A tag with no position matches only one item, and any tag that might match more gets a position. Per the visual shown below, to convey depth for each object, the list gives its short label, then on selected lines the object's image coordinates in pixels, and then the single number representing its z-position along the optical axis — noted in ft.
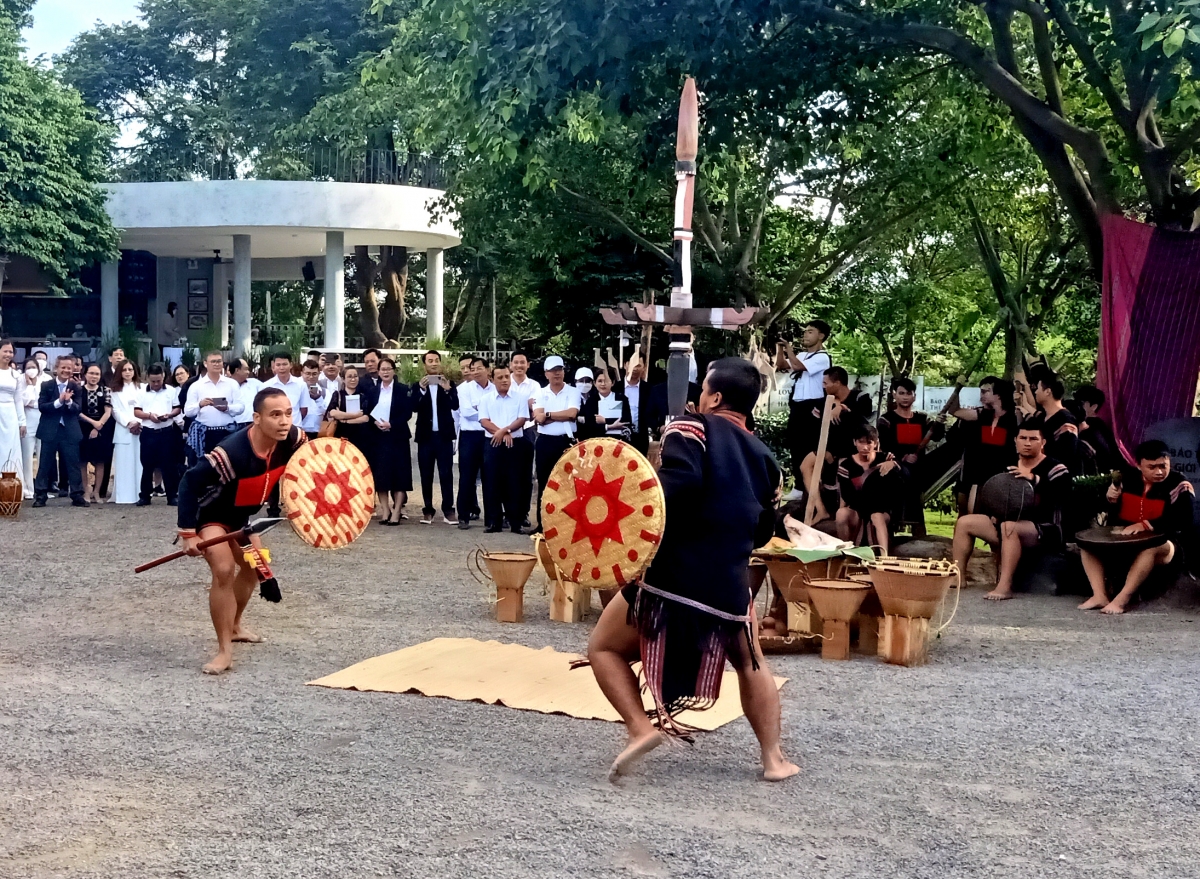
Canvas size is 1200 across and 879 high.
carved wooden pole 17.88
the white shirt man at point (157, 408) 48.32
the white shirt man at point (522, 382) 42.70
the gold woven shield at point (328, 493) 23.21
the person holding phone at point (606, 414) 41.98
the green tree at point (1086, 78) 34.19
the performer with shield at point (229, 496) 23.17
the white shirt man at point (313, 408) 46.21
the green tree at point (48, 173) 87.92
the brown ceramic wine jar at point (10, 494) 45.06
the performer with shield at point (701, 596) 16.65
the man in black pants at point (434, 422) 44.70
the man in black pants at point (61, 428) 48.24
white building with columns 91.81
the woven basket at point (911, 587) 23.98
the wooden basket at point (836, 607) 24.53
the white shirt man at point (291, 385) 43.98
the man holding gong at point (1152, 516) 30.94
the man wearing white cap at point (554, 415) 41.68
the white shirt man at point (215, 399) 45.47
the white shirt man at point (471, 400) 43.09
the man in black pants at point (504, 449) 42.39
